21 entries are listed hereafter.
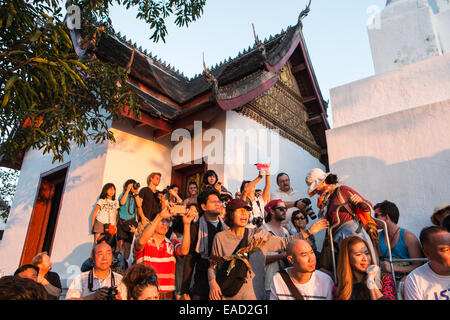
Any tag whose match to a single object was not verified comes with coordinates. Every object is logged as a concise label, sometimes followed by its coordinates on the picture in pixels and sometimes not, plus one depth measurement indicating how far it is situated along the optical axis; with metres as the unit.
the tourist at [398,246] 2.94
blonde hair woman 2.17
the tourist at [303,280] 2.31
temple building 6.83
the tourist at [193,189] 5.90
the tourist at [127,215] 5.64
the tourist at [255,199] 4.19
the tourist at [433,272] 2.10
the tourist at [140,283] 2.33
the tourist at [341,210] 2.81
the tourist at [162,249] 3.00
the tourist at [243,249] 2.51
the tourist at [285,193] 5.74
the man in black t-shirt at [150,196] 5.86
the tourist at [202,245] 2.91
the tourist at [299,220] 4.35
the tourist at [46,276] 3.63
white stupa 4.66
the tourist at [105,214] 5.57
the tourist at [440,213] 3.52
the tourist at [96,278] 2.84
